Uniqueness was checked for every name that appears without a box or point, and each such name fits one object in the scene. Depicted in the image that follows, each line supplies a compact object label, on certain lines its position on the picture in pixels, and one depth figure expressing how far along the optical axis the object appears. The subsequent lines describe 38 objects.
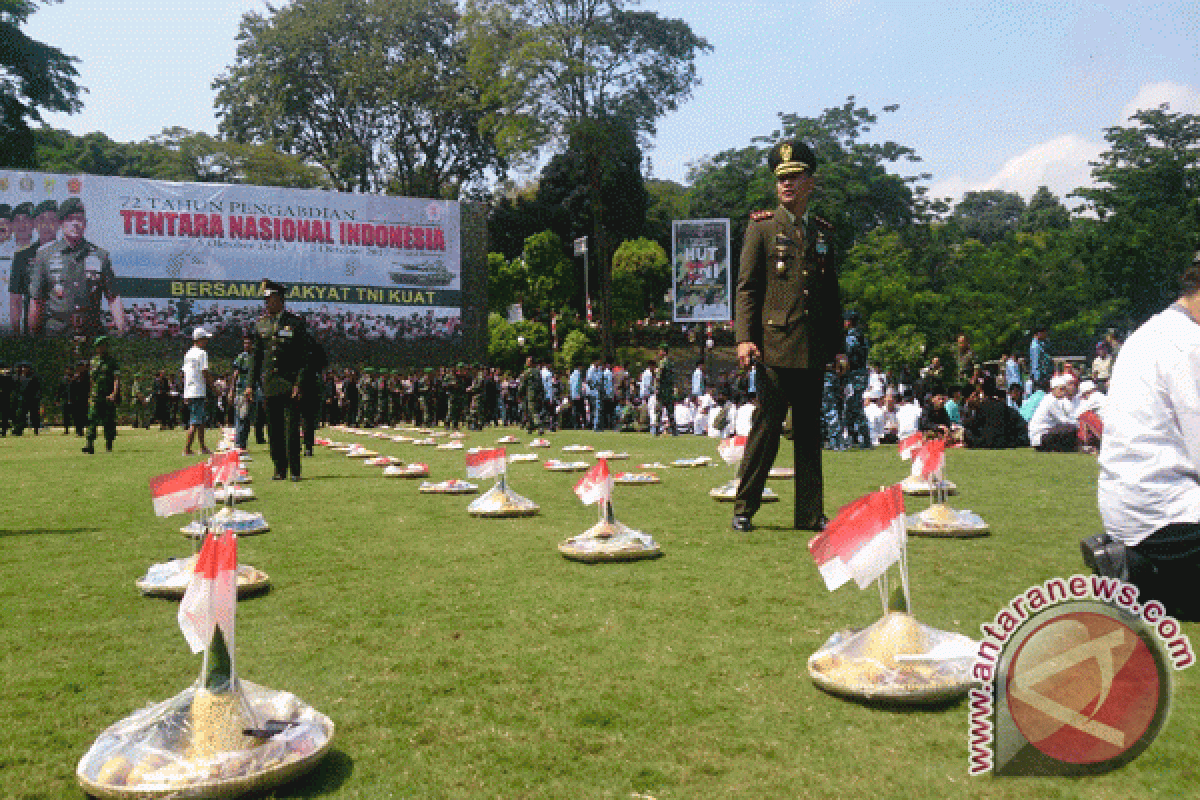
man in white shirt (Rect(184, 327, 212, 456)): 14.64
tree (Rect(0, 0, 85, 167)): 40.81
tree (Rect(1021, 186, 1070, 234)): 66.06
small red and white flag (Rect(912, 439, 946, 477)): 6.07
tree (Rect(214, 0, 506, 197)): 42.88
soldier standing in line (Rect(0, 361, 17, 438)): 25.36
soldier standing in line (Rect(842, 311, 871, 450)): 14.67
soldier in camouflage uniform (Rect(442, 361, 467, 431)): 28.00
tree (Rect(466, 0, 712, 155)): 34.94
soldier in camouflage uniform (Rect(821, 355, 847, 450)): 15.41
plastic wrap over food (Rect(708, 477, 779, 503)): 8.06
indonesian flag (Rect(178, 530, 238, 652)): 2.67
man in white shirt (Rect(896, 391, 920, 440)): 18.59
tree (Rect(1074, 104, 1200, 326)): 47.09
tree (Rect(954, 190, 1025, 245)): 88.06
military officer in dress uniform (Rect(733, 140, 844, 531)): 6.02
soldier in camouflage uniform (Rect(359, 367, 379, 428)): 28.96
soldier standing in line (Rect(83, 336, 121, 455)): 15.08
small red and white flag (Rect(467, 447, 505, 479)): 7.11
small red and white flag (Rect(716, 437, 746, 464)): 7.79
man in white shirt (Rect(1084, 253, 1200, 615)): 3.56
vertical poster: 31.77
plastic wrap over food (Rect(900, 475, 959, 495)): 8.55
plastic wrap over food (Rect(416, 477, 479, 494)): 9.45
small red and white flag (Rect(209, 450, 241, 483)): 6.14
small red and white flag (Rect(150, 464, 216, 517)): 4.15
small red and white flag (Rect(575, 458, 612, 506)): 5.70
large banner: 28.70
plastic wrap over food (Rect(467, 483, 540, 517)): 7.51
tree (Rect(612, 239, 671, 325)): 45.09
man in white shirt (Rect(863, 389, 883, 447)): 19.00
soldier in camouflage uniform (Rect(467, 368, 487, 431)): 28.05
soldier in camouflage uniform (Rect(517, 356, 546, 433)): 25.14
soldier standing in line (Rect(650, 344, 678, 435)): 24.56
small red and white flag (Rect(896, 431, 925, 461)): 7.37
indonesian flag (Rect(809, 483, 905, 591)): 3.04
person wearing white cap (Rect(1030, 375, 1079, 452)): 15.54
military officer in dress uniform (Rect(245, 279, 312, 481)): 10.35
